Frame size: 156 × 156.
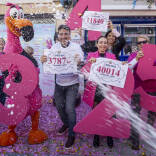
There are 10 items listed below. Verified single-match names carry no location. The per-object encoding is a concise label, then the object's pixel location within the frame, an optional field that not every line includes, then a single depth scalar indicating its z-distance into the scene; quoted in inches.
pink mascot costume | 111.9
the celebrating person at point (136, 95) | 115.1
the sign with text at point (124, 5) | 304.5
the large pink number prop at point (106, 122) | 106.7
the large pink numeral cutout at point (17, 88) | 110.0
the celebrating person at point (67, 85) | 114.4
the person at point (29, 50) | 130.4
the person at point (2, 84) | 117.0
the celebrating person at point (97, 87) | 114.0
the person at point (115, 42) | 132.2
